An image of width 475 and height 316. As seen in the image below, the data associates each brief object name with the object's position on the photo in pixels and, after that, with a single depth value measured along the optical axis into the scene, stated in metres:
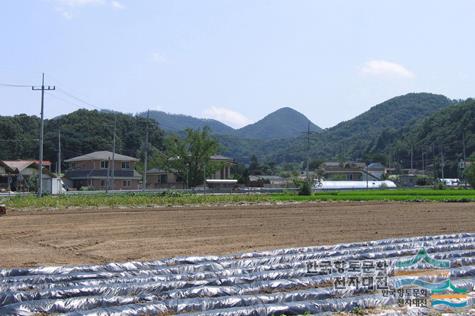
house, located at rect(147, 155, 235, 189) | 80.38
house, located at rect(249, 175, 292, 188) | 83.90
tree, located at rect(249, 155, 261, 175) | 123.28
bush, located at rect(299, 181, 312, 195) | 52.12
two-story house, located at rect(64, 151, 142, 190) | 75.75
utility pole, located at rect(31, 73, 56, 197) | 41.56
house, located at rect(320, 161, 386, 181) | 107.69
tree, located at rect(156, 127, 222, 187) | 76.88
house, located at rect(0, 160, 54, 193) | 63.38
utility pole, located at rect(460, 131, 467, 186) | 94.84
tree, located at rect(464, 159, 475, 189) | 70.50
